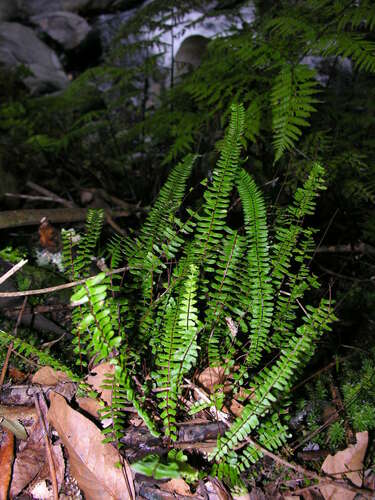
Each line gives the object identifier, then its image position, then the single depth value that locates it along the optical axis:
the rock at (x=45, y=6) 2.79
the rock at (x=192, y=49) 1.35
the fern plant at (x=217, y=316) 0.35
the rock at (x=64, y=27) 2.61
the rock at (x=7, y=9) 2.63
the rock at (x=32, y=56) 1.91
